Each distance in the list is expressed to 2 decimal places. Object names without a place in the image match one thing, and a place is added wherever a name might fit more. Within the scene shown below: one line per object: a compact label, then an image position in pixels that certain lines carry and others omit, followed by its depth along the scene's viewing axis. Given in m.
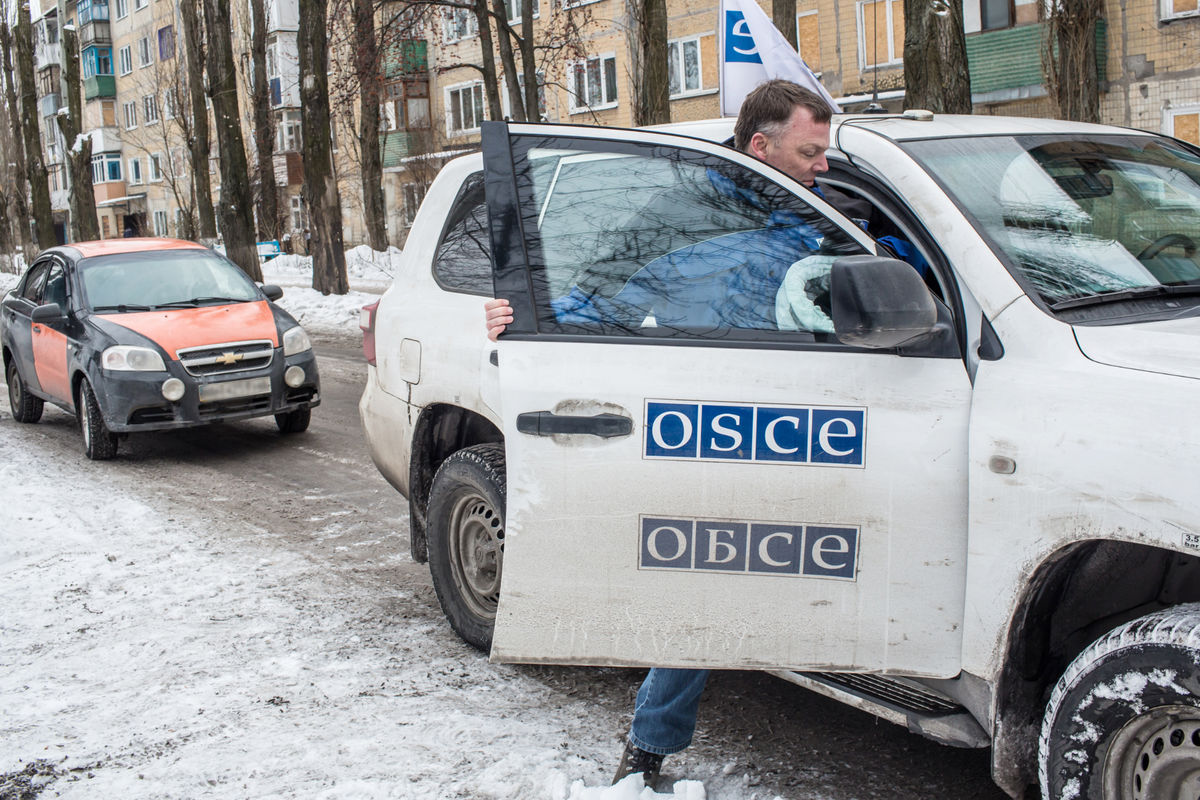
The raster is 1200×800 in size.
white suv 2.58
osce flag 4.71
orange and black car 8.53
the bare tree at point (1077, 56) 21.58
